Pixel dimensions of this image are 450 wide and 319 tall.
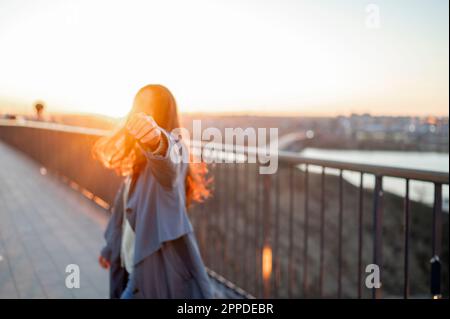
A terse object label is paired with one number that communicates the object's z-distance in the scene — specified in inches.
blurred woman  91.6
